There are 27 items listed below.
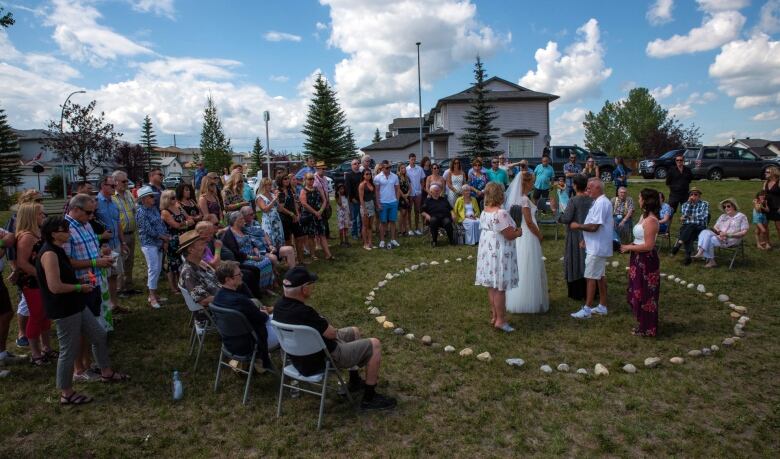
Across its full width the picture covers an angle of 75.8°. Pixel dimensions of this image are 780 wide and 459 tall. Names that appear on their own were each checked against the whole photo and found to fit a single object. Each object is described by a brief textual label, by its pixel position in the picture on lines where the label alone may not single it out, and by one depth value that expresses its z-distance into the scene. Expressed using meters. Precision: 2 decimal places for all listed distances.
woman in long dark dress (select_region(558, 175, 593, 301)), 6.71
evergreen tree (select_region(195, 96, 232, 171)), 46.47
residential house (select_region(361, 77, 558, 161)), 38.00
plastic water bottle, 4.68
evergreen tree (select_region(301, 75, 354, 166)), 44.28
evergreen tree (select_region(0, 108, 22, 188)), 45.72
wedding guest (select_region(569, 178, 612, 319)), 6.28
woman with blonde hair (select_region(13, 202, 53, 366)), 4.99
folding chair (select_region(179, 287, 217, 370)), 5.26
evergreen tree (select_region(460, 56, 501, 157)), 35.75
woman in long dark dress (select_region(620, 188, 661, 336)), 5.66
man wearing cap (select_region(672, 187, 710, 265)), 9.24
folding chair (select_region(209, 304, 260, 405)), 4.47
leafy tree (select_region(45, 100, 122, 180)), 28.47
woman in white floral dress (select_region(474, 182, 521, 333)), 6.00
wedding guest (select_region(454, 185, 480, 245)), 11.48
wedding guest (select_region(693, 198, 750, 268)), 8.90
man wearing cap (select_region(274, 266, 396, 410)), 4.11
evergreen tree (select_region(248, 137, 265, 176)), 64.99
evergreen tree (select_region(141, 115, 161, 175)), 87.81
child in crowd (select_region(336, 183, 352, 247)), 11.68
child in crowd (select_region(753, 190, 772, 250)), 10.00
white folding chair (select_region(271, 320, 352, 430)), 3.98
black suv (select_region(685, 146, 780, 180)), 23.38
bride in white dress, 6.71
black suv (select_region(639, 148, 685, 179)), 25.62
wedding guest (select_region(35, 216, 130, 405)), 4.41
